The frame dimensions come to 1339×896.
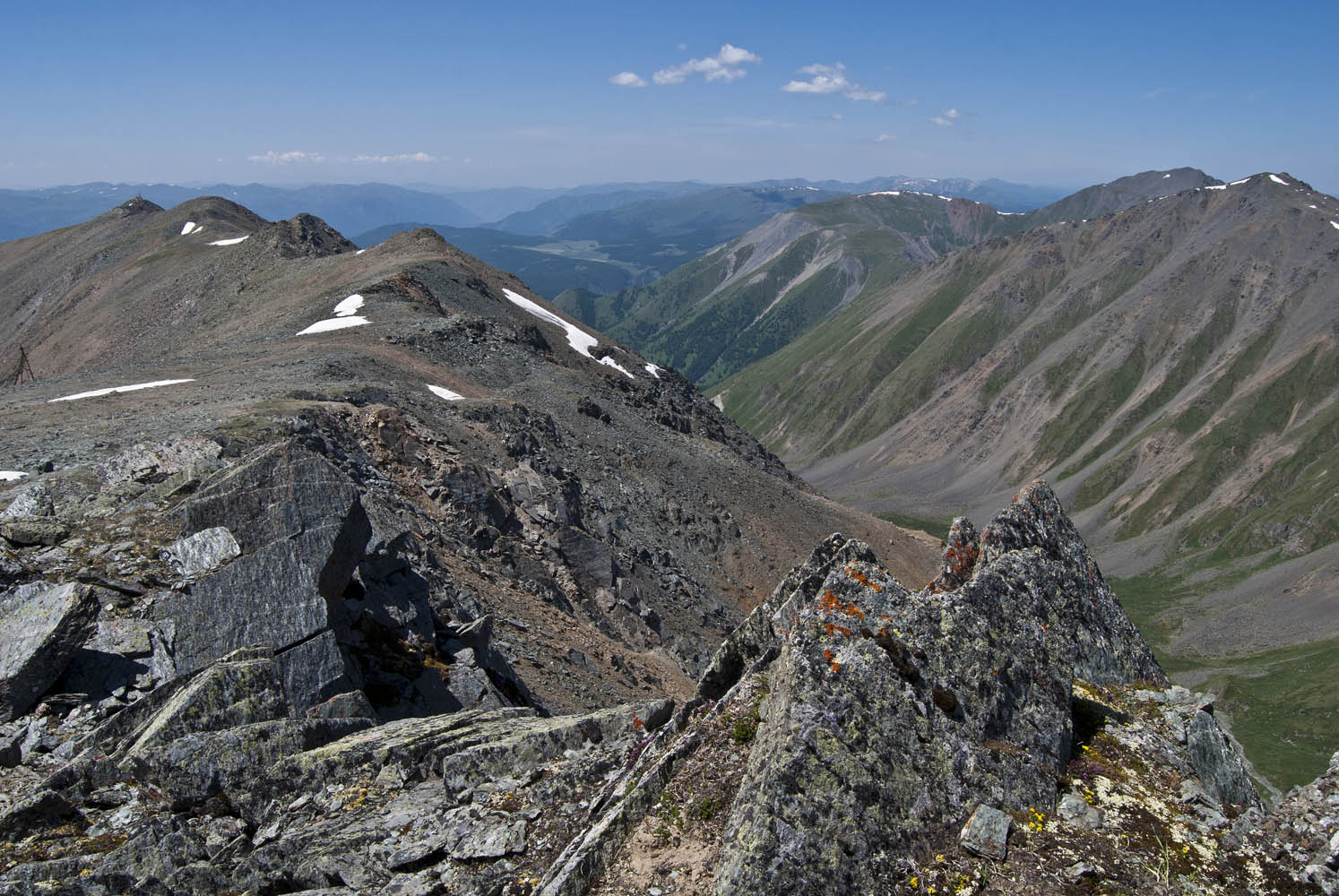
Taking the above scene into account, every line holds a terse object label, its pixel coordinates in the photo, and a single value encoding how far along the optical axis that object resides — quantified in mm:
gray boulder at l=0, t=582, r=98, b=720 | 13172
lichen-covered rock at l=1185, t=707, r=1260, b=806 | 10445
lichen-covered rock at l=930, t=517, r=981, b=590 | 13375
